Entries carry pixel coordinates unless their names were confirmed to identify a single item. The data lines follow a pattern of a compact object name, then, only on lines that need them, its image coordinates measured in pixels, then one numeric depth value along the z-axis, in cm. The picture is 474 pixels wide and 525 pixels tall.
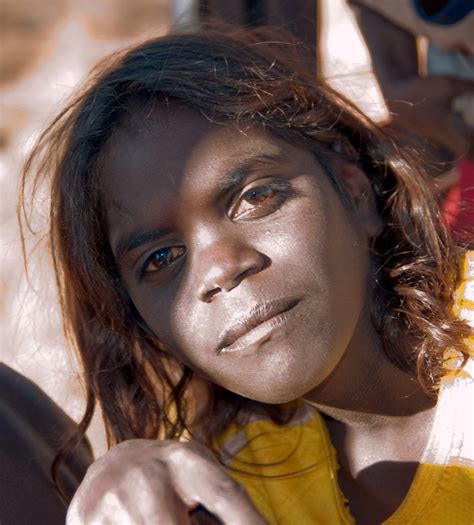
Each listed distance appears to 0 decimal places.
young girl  56
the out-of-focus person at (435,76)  77
